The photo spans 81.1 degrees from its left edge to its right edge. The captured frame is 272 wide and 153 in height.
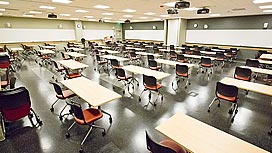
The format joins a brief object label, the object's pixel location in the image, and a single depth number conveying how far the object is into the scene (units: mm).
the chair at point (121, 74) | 4759
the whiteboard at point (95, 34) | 17641
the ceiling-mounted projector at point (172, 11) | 6156
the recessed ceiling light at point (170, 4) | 6016
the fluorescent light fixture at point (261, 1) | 5430
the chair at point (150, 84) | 3902
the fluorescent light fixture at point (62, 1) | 6005
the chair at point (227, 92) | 3291
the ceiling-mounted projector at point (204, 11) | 6391
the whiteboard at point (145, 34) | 16405
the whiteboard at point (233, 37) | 9977
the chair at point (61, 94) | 3262
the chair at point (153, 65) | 5934
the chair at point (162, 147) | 1532
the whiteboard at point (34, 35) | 12622
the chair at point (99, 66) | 7172
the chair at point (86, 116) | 2481
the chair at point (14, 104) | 2586
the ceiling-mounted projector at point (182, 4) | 4834
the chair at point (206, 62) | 6554
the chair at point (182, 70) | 5095
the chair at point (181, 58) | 7566
